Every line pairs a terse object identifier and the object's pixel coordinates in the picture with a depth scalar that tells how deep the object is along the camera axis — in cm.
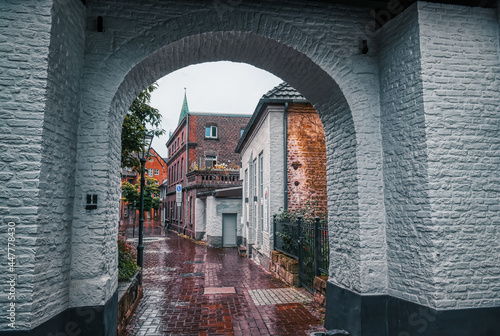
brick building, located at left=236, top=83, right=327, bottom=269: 991
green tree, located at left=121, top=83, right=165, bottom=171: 770
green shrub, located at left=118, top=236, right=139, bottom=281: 604
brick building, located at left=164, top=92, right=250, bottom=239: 2358
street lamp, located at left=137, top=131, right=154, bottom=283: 784
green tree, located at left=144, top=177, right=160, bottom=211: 3716
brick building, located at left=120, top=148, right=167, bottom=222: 5806
